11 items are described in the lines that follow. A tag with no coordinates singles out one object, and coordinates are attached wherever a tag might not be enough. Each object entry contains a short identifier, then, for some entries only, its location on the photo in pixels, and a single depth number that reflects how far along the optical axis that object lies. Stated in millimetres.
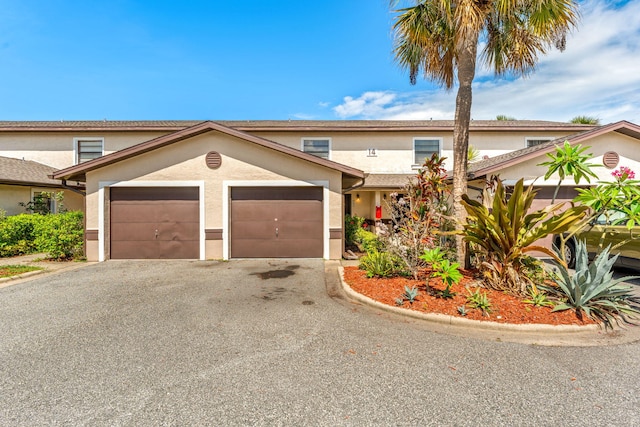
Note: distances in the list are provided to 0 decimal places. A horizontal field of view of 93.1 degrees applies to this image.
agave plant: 5031
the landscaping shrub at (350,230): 13016
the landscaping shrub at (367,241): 10129
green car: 7762
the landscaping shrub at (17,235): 10852
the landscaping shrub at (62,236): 10102
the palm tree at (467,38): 6684
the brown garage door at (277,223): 10852
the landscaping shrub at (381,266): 7359
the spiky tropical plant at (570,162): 5836
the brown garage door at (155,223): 10719
